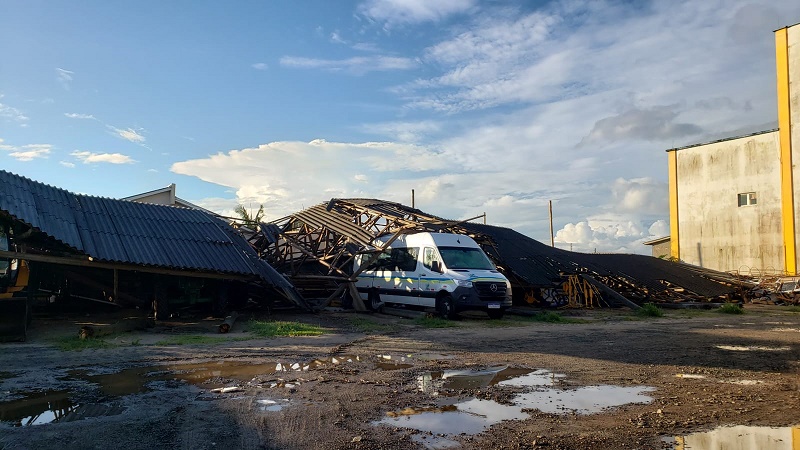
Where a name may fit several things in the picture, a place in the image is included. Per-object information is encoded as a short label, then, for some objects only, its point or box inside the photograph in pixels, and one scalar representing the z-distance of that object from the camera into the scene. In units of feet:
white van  52.65
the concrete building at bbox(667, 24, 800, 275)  96.68
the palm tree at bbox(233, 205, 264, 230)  129.80
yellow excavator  37.11
